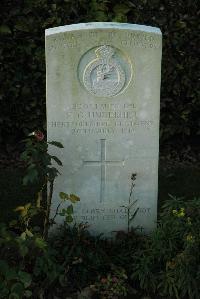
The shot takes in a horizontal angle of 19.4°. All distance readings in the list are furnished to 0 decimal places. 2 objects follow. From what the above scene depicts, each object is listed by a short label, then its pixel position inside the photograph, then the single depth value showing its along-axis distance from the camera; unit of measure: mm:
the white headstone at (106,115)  4453
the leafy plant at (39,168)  4207
